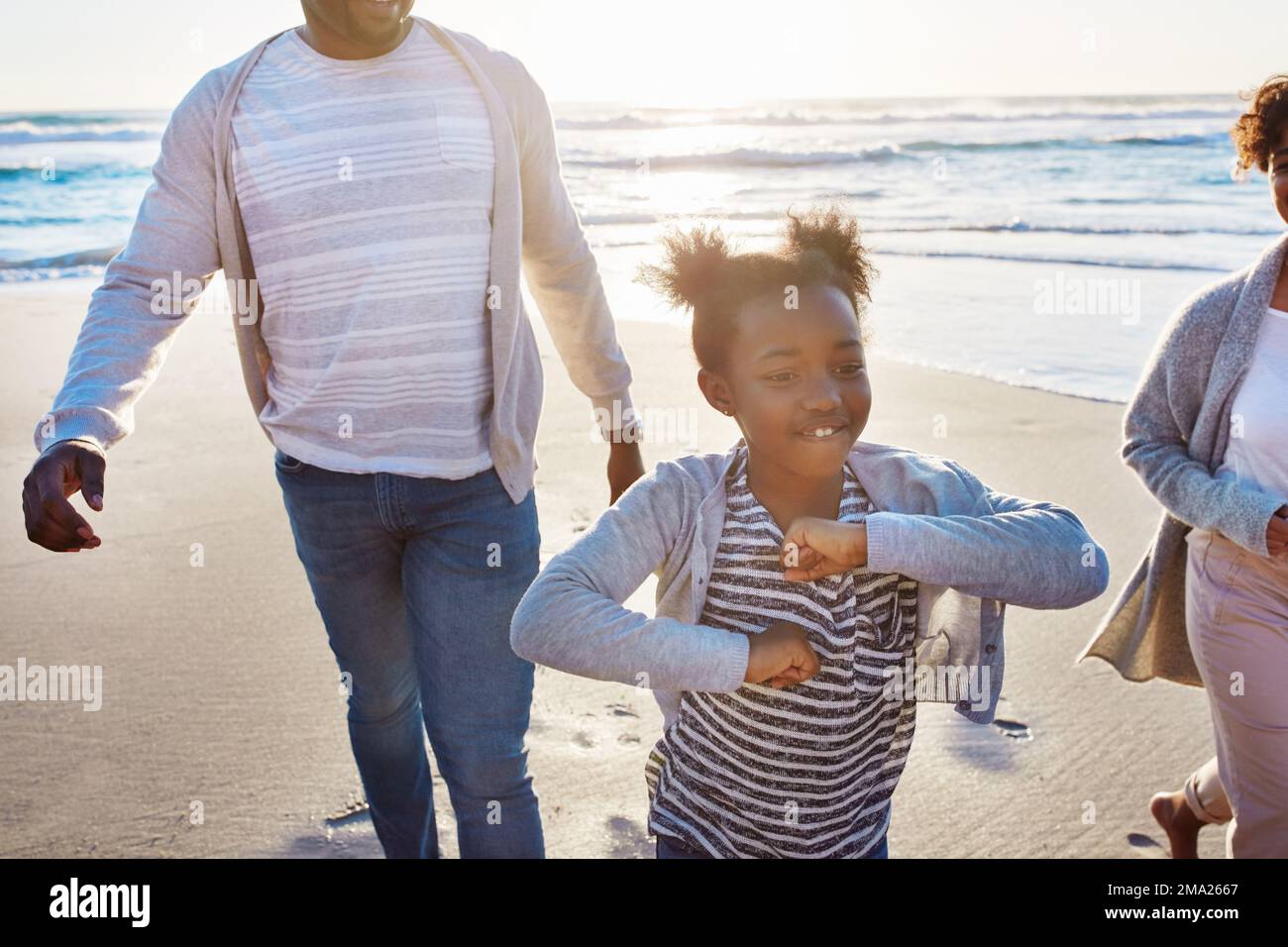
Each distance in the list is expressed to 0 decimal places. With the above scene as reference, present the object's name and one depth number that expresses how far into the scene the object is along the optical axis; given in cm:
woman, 253
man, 228
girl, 181
